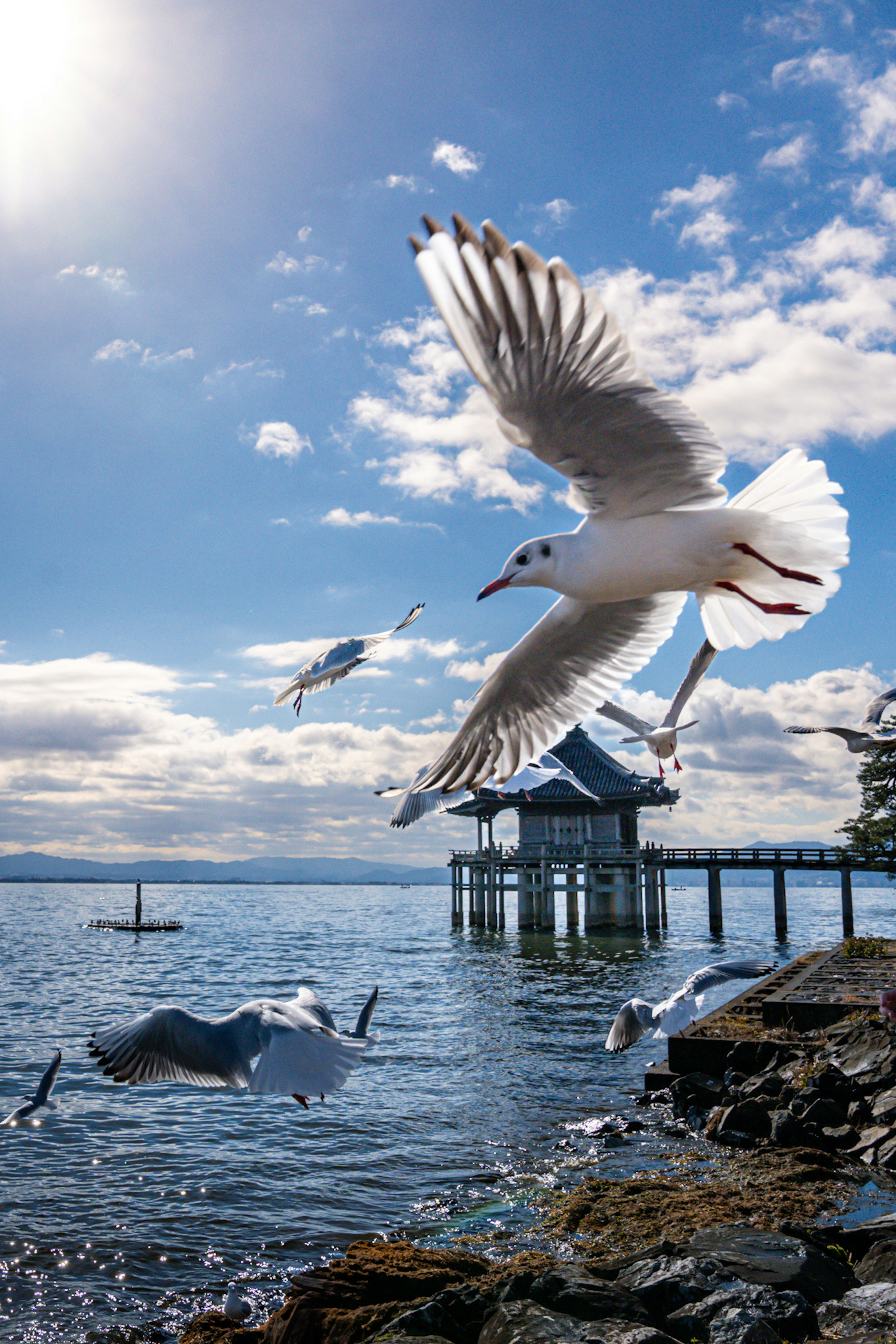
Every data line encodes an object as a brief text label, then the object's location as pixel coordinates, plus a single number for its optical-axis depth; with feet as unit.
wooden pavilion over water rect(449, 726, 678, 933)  134.00
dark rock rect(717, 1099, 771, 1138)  29.76
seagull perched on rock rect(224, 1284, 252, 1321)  20.45
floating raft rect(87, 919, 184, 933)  164.45
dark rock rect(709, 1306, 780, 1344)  14.35
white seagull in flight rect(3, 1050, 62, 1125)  25.94
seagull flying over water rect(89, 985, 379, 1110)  18.74
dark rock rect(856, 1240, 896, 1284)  16.81
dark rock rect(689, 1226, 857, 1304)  16.31
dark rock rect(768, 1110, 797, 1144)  28.35
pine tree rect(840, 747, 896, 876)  85.35
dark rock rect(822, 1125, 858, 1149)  27.48
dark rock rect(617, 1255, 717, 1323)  15.81
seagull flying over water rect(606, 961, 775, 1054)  32.60
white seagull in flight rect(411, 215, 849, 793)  6.97
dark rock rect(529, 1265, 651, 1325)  15.26
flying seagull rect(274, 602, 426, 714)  26.22
